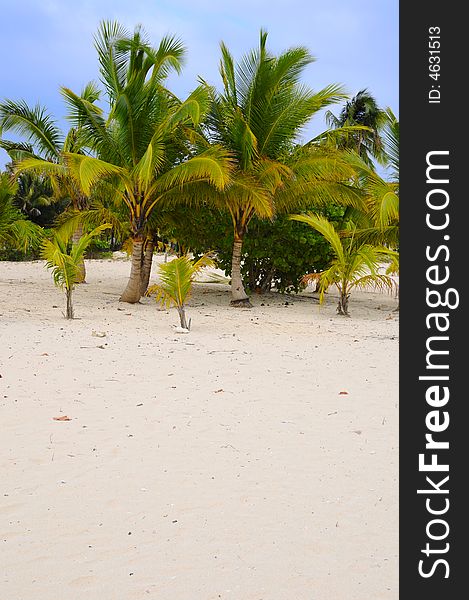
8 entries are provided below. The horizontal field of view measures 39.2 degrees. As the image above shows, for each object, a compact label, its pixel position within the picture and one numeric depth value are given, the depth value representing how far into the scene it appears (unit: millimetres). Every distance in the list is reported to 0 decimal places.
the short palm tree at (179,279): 10641
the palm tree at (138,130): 12477
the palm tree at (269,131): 13375
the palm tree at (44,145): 14188
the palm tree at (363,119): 32219
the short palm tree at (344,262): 12461
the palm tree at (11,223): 15750
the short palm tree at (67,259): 10867
